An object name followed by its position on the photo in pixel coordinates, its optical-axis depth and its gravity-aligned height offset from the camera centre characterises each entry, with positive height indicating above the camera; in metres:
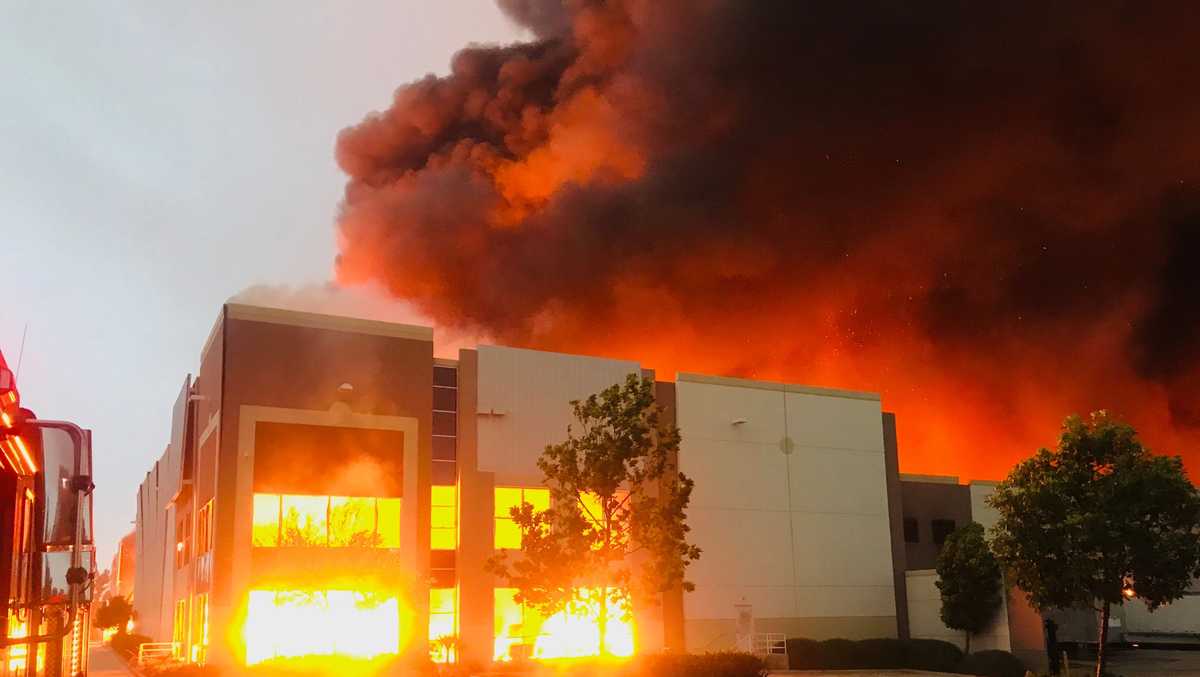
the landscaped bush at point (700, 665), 28.97 -3.46
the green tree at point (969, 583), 41.53 -2.00
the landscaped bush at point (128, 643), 53.26 -4.85
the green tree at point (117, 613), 76.75 -4.63
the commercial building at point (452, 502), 37.50 +1.48
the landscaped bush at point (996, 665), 39.44 -4.89
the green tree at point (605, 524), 32.25 +0.45
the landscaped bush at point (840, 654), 43.69 -4.82
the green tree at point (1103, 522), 30.64 +0.17
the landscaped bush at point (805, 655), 43.38 -4.77
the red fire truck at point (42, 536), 8.18 +0.12
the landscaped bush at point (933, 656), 42.25 -4.89
